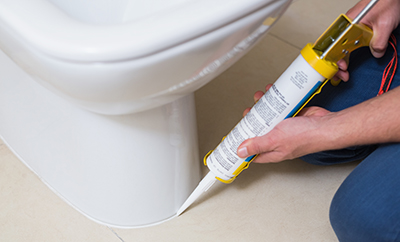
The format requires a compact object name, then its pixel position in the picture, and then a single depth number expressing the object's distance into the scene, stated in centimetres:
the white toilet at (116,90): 36
